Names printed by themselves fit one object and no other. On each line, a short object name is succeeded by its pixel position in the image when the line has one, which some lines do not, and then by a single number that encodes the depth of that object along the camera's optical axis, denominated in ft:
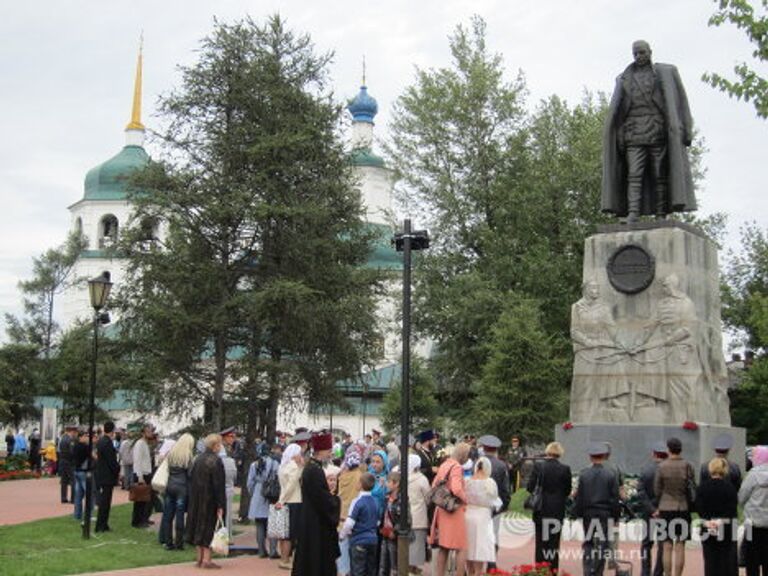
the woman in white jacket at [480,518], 38.32
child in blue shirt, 37.11
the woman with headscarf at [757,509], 34.12
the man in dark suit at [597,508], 37.24
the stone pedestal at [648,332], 48.75
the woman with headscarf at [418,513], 40.96
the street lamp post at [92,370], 54.13
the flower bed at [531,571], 31.50
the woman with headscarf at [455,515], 37.86
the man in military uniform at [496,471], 42.68
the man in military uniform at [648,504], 38.58
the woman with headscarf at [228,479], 52.39
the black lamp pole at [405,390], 35.22
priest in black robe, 34.14
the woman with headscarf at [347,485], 41.86
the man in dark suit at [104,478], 58.59
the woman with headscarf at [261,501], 51.98
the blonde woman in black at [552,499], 39.52
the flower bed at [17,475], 111.35
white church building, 176.65
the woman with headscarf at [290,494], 46.83
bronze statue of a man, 50.57
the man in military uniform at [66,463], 77.30
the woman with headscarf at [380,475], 39.85
